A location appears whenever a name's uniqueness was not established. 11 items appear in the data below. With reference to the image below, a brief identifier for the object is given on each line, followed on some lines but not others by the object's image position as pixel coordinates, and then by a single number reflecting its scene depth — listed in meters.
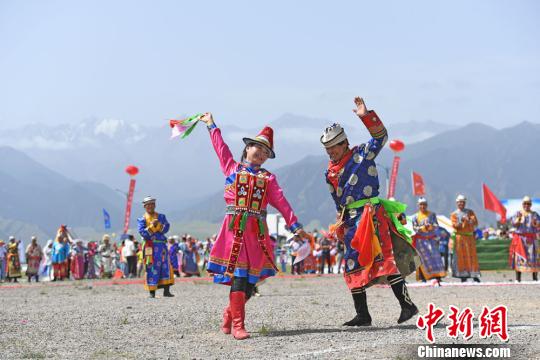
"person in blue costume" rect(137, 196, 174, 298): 16.44
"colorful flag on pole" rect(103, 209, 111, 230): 54.44
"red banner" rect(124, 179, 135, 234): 47.67
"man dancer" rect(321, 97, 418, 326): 9.39
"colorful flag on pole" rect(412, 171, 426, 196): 42.97
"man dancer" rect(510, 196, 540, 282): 19.50
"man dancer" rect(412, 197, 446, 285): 19.08
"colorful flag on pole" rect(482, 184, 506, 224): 36.44
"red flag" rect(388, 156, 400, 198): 46.30
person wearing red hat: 9.32
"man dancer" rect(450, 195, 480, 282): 19.67
